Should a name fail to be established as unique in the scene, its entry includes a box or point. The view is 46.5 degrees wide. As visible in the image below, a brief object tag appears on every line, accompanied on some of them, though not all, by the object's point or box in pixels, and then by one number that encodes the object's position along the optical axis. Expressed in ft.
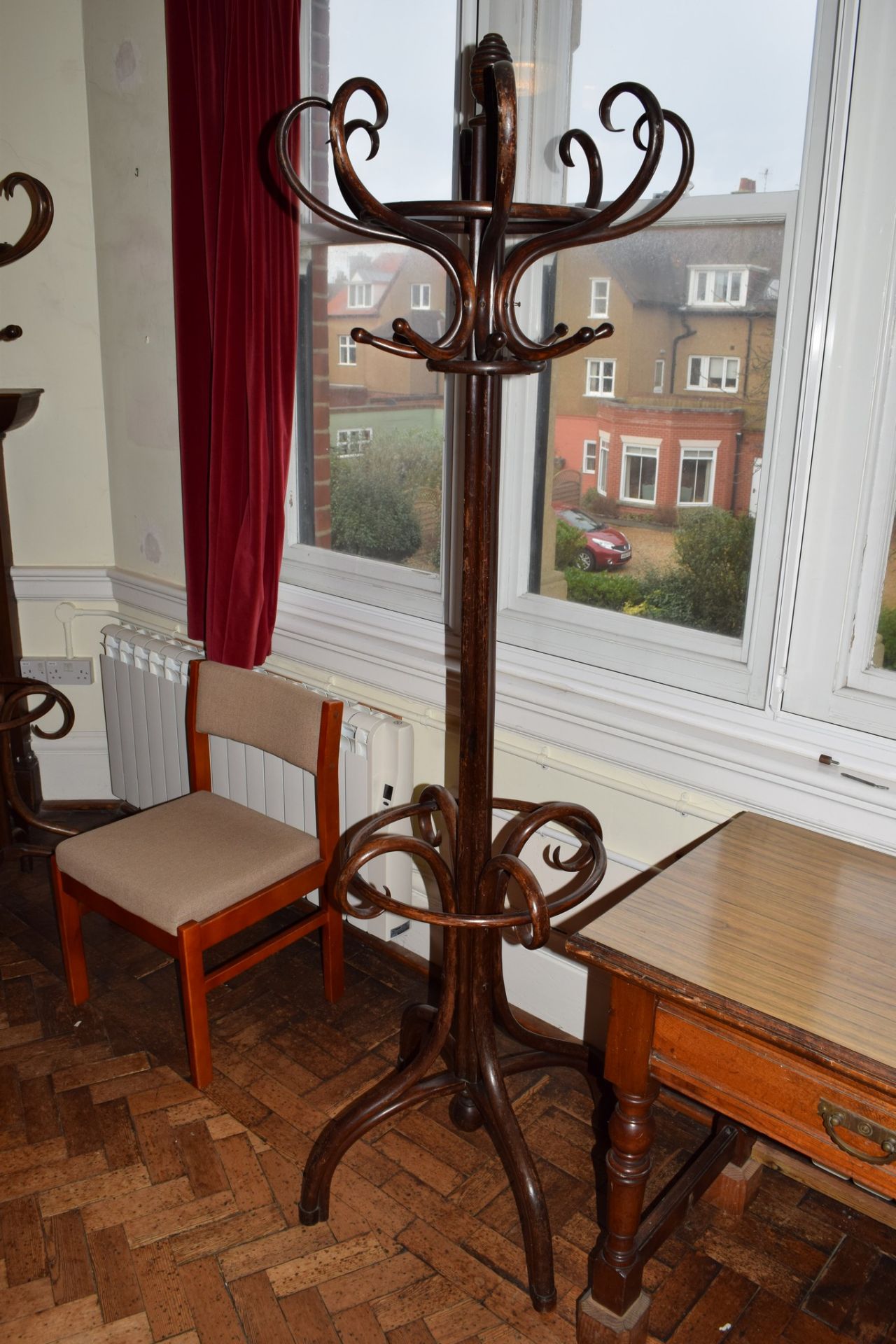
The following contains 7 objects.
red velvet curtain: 7.70
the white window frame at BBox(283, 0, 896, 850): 5.54
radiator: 8.21
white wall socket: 11.22
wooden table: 4.31
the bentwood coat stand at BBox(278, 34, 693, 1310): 4.99
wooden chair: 7.30
